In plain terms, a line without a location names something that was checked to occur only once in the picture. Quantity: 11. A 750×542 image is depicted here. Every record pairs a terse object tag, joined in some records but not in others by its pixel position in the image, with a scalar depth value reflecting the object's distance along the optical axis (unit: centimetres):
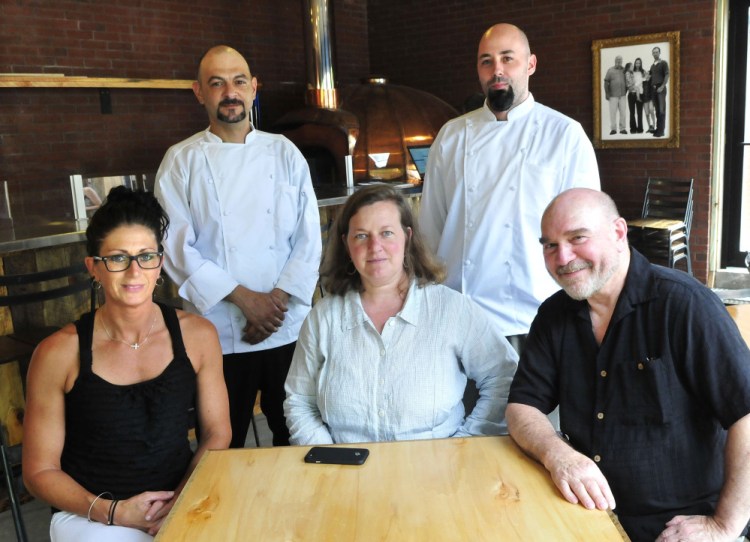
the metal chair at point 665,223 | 594
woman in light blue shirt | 181
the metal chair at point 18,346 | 235
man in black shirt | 145
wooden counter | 290
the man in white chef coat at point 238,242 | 251
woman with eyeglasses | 171
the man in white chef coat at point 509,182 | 239
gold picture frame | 625
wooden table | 127
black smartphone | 152
